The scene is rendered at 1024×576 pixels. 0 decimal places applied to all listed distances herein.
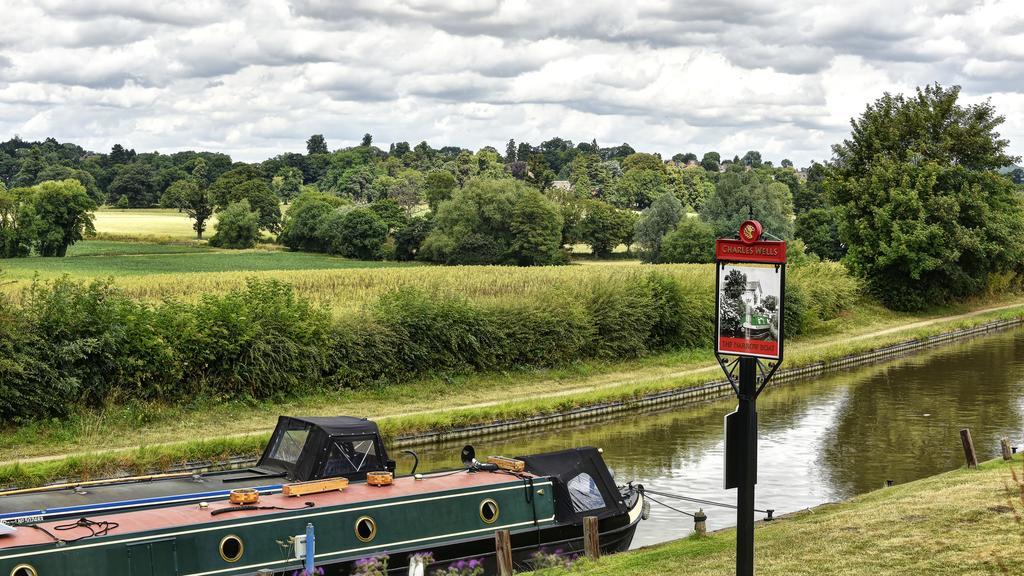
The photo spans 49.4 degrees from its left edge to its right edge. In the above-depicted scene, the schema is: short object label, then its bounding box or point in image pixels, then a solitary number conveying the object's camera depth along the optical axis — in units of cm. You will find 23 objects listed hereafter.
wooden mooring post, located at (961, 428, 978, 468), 2159
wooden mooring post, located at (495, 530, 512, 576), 1466
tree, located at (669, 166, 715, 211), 14789
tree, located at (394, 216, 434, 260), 9475
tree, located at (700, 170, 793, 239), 8475
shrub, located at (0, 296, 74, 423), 2712
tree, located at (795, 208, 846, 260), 8888
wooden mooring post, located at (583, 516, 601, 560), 1600
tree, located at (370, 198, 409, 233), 9725
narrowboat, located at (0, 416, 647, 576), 1398
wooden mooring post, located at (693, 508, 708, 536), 1698
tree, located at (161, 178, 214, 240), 10775
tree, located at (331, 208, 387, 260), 9588
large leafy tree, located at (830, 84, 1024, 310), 5869
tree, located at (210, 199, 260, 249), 10025
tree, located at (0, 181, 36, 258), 8238
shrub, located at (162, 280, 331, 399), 3102
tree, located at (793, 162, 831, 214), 11631
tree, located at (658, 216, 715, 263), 8556
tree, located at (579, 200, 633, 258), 9856
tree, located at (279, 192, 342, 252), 10100
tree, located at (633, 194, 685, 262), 9225
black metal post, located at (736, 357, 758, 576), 1079
